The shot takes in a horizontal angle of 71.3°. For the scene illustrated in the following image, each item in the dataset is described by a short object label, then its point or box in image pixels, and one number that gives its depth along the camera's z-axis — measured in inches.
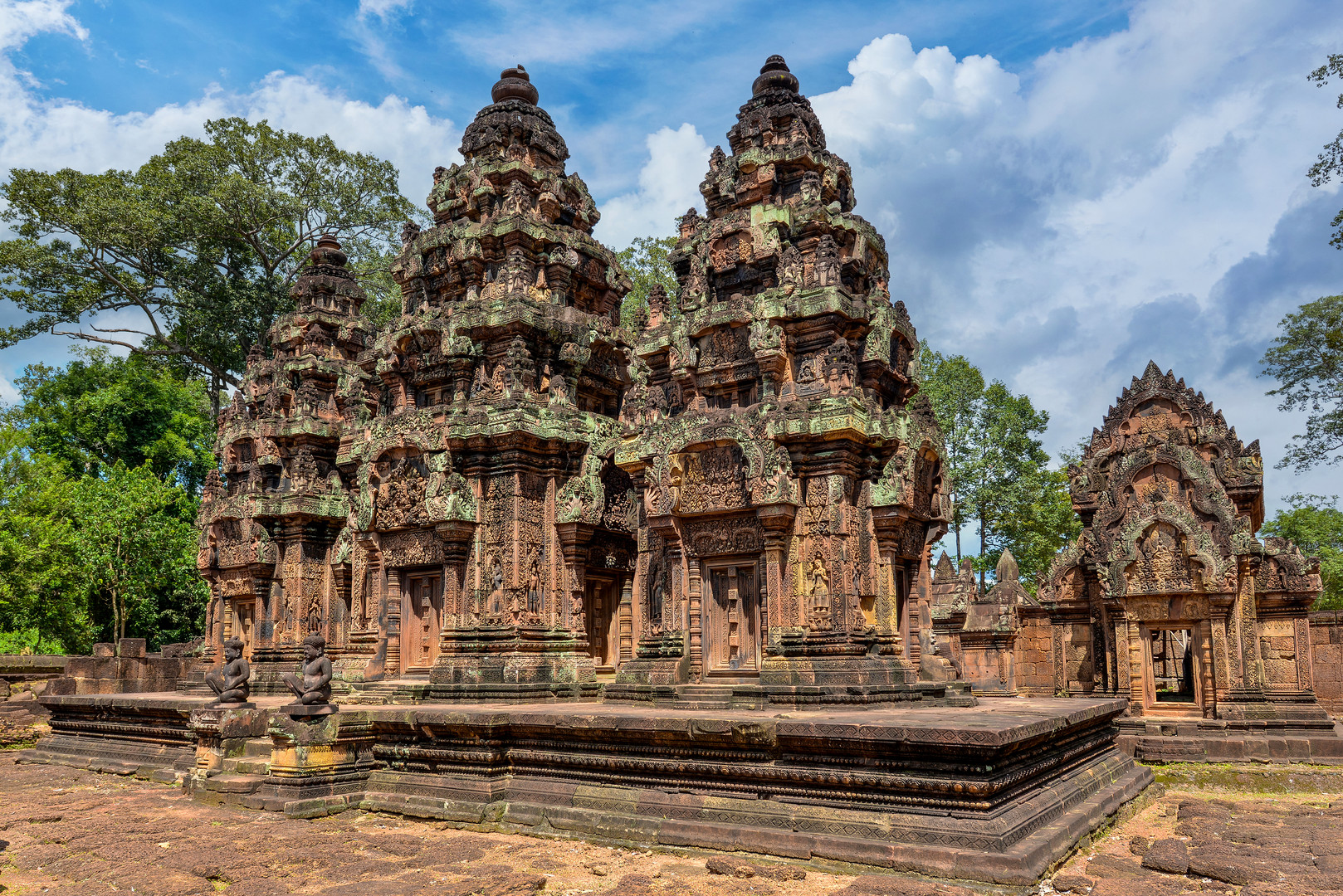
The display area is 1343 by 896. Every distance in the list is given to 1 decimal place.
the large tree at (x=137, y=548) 920.3
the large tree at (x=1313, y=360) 951.0
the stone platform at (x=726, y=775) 274.2
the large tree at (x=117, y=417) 1091.3
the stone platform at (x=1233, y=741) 532.1
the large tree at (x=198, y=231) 1019.9
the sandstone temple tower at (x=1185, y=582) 555.8
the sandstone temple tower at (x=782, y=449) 414.6
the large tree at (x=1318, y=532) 1183.6
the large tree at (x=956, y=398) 1192.8
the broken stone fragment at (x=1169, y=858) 283.0
